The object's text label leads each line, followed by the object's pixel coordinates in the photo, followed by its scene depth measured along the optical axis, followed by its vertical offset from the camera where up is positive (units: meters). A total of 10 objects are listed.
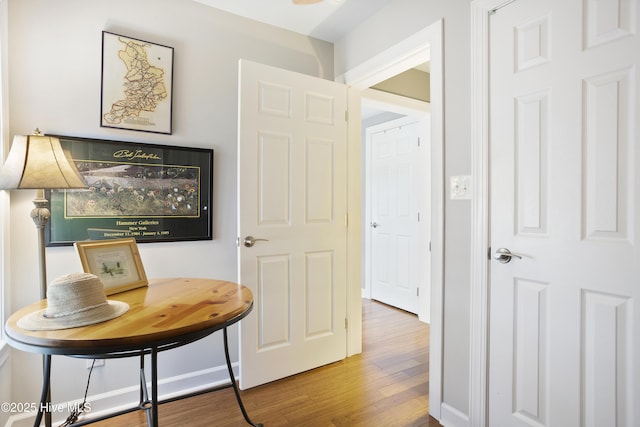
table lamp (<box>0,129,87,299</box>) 1.23 +0.16
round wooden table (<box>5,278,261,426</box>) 0.90 -0.35
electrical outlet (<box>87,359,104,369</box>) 1.82 -0.85
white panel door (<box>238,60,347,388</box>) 2.08 -0.04
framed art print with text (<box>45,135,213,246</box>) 1.78 +0.10
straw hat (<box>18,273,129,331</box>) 1.00 -0.30
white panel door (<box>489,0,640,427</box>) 1.17 +0.00
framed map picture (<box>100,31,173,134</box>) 1.86 +0.77
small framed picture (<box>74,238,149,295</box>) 1.31 -0.21
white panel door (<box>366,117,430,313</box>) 3.50 +0.05
